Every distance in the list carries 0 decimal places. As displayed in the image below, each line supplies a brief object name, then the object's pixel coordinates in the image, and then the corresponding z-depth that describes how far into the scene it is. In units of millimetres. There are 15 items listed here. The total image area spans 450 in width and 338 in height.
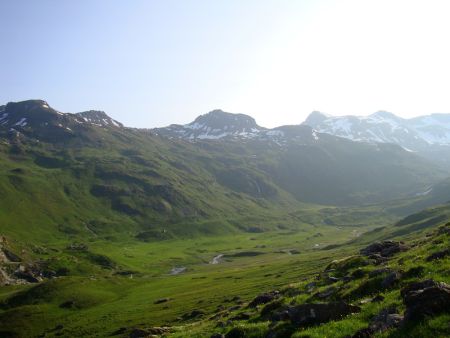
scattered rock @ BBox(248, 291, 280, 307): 43419
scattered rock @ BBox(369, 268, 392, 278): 32012
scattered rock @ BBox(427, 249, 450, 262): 29875
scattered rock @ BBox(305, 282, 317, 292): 39494
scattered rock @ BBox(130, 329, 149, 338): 42688
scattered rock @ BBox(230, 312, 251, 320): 37188
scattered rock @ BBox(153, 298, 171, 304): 112812
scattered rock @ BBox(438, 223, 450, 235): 46825
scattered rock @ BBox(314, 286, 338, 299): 32681
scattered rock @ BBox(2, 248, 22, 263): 194250
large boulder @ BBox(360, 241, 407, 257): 46906
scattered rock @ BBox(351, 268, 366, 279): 35378
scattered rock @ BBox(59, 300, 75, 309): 119969
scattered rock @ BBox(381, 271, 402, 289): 28844
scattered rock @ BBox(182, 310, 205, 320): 83275
